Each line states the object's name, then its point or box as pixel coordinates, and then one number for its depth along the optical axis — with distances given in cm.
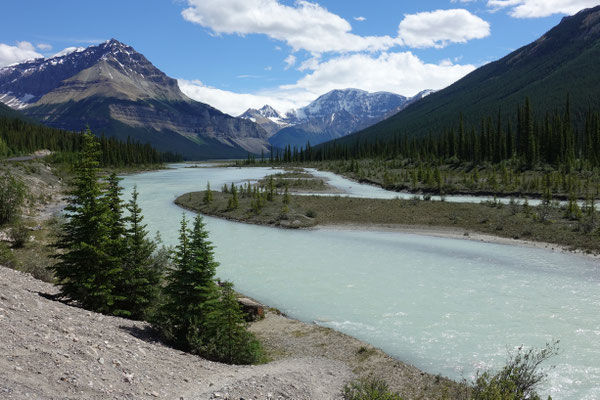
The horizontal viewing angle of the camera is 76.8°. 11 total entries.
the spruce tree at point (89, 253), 1343
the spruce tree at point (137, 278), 1438
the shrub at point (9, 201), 3256
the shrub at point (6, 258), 1739
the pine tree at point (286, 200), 4803
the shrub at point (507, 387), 877
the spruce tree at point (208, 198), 5192
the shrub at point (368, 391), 909
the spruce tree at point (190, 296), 1204
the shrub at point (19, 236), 2605
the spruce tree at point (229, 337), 1148
